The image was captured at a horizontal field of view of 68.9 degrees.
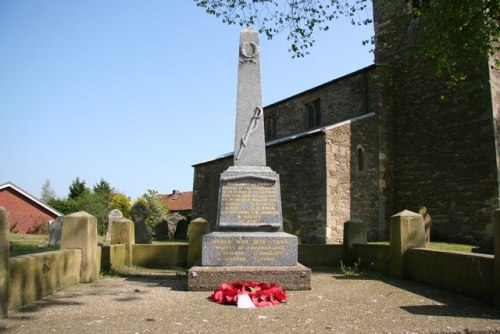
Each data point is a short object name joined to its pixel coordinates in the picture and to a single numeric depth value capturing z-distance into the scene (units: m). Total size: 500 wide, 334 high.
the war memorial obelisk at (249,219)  5.20
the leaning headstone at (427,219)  11.71
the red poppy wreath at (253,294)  4.25
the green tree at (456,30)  9.20
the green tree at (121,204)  31.20
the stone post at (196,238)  8.05
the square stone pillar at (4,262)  3.54
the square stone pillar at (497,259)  3.99
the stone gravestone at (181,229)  22.50
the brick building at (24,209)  26.94
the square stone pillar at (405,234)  6.24
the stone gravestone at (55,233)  12.57
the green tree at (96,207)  28.62
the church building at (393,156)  11.97
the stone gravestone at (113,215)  16.19
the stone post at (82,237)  5.84
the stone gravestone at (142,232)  12.20
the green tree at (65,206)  31.61
